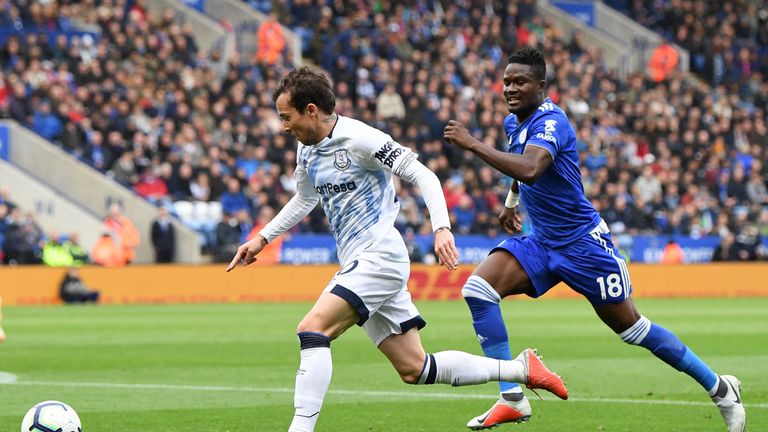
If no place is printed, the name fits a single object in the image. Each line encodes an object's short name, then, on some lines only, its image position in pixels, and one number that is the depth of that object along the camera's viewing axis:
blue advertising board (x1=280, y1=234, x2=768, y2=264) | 28.91
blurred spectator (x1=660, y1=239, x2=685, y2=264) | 32.09
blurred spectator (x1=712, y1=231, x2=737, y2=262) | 32.25
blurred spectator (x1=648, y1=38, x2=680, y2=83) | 41.16
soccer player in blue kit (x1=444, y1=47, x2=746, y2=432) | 8.49
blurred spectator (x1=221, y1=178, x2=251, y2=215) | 28.67
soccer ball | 7.73
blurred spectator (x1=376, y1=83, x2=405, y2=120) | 33.00
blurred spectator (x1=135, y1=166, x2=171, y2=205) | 28.86
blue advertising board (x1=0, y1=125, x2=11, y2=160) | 28.65
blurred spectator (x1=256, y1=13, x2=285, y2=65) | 34.06
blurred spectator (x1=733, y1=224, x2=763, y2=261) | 32.16
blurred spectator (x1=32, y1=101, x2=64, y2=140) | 28.86
